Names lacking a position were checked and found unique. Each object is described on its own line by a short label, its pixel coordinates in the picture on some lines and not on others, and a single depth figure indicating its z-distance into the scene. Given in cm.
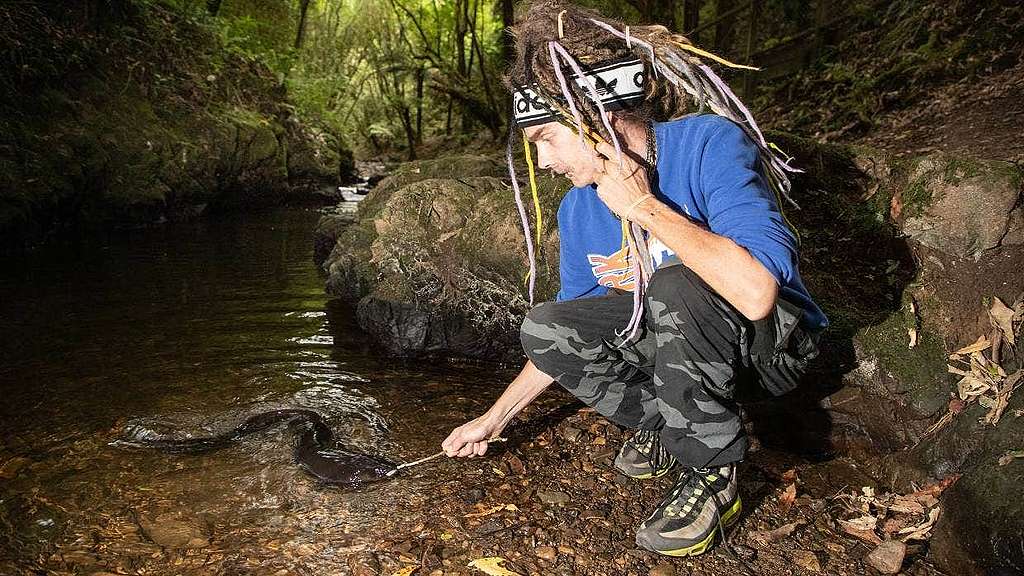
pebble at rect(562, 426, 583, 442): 292
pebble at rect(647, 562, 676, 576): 200
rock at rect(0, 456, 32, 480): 255
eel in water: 258
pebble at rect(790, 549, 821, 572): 203
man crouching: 189
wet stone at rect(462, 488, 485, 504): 239
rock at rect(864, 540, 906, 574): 199
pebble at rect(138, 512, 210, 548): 216
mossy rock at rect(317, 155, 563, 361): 425
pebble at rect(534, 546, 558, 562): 209
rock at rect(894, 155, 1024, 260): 293
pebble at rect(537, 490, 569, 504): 241
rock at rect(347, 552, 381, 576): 200
